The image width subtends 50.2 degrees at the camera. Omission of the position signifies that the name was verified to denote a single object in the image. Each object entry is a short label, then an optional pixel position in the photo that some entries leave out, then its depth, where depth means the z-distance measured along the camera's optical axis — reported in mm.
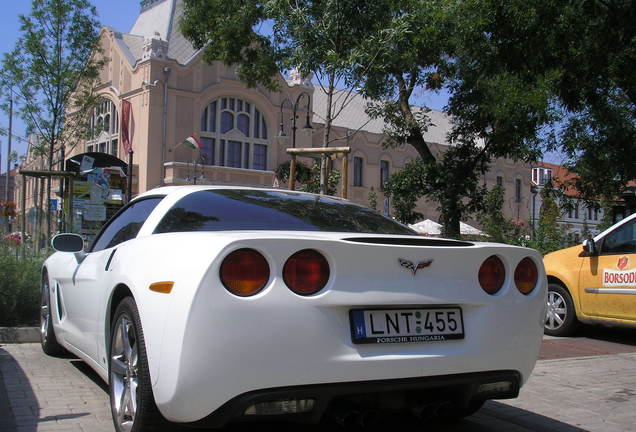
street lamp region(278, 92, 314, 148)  21656
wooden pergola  10047
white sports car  2859
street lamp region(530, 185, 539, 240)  15323
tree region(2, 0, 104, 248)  19094
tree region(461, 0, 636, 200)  12250
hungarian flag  38281
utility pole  19591
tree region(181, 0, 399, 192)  11844
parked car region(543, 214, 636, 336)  7859
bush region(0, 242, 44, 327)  7246
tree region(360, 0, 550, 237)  13836
